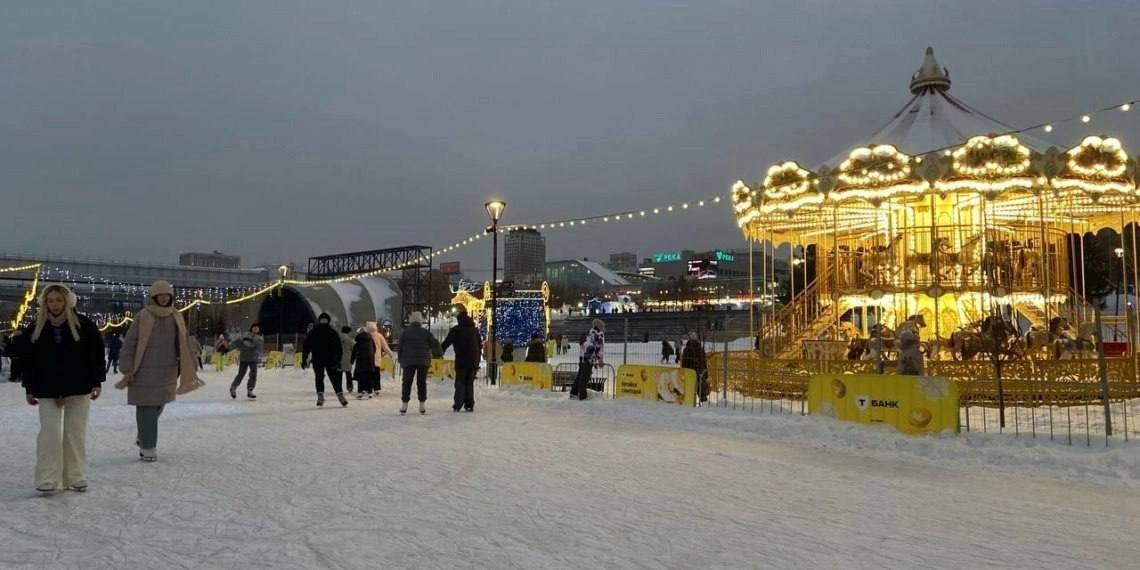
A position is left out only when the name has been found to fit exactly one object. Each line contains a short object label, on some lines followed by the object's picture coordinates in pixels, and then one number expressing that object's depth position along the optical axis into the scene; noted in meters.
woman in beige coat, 7.11
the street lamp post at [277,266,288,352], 47.62
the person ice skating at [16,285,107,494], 5.73
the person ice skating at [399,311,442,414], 11.89
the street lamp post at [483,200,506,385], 18.75
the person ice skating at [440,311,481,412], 12.06
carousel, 14.74
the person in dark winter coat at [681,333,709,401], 13.84
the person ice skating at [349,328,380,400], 15.17
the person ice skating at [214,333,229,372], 29.00
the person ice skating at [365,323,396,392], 15.35
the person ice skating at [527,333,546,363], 17.61
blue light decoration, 33.00
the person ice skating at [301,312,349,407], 13.06
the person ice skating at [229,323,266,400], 14.61
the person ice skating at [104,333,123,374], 25.77
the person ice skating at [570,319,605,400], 14.20
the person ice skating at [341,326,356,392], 15.07
